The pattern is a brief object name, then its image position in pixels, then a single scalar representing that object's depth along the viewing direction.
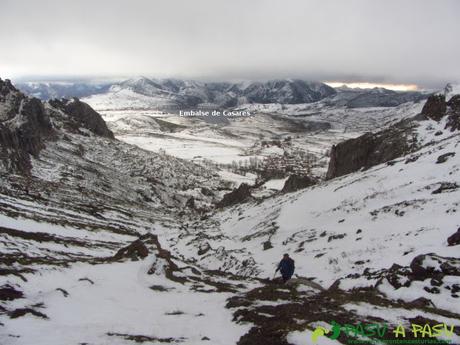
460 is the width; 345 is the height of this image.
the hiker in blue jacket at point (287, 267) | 28.45
